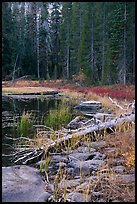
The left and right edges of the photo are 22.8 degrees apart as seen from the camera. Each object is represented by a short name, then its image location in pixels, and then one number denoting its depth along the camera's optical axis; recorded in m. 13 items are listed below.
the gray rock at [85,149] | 8.01
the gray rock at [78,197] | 4.98
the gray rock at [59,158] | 7.45
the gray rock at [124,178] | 5.53
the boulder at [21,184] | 5.22
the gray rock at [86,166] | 6.53
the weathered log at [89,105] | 17.27
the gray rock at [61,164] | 7.04
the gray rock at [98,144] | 8.30
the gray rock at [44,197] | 5.14
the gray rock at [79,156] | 7.45
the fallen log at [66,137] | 7.74
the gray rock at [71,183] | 5.62
